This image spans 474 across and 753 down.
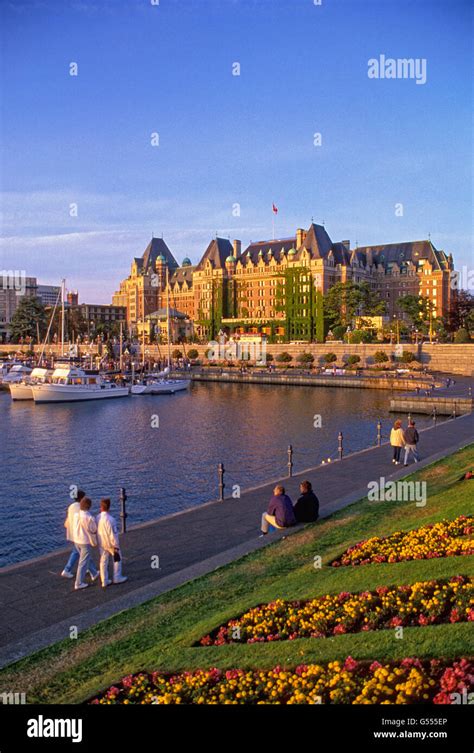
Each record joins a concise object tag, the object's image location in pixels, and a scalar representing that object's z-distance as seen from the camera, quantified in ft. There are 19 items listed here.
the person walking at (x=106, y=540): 40.60
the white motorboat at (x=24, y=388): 229.45
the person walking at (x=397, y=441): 80.48
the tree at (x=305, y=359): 346.13
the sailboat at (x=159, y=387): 257.34
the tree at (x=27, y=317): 550.16
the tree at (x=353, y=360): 320.50
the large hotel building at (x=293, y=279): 455.22
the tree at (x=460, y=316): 371.56
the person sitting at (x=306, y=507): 52.13
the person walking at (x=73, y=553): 41.91
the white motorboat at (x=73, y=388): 222.48
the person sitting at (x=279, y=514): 50.29
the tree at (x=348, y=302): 387.34
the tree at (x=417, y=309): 379.14
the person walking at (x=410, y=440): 79.41
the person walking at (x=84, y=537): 40.63
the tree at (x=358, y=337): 350.43
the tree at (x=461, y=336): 317.01
